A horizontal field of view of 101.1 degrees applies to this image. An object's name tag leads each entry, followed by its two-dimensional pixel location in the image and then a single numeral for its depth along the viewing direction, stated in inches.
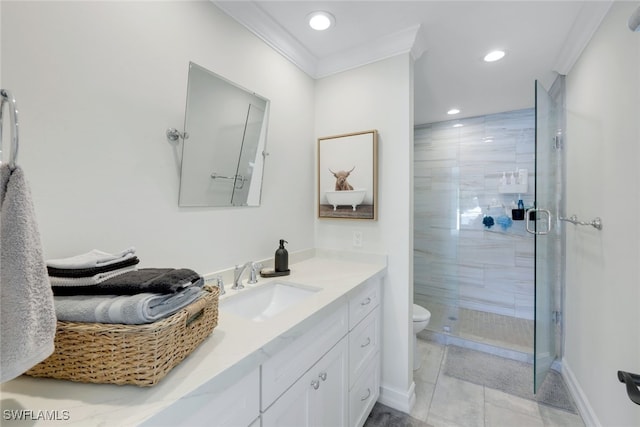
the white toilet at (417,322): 81.2
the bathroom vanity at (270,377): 22.1
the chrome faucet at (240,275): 52.8
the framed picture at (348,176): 69.4
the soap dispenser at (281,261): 61.3
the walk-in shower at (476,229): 108.3
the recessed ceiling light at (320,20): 58.3
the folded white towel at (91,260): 27.0
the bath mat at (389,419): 62.3
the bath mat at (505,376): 71.9
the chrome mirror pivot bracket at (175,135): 44.6
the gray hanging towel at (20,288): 19.5
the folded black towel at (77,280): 26.3
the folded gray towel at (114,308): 23.5
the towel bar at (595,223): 55.2
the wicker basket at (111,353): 22.9
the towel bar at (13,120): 20.1
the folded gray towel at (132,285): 25.8
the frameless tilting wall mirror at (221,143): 47.4
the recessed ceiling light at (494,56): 72.1
